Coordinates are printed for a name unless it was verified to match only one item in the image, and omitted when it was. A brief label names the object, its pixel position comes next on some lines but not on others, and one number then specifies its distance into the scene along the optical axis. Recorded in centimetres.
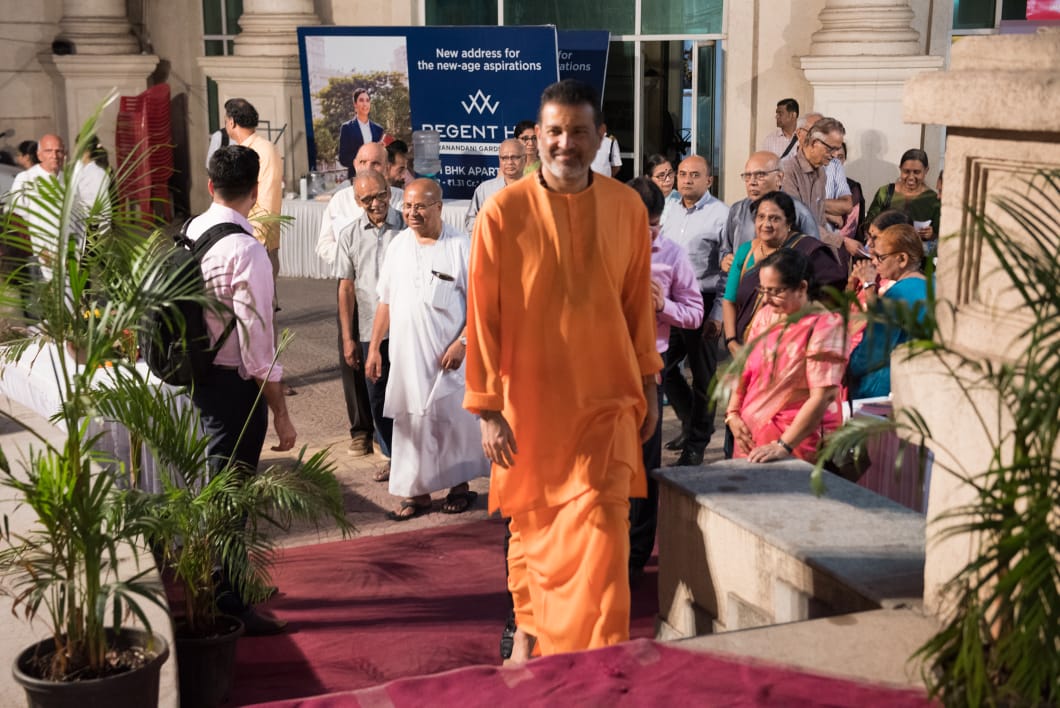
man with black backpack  497
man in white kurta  649
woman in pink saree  506
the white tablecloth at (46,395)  588
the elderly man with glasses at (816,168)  952
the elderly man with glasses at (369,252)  730
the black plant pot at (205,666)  441
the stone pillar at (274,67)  1516
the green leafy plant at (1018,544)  256
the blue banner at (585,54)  1400
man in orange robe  431
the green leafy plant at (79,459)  358
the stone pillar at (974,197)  306
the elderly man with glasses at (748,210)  723
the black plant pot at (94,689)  349
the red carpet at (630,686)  323
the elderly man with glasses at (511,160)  905
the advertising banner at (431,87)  1351
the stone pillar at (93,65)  1666
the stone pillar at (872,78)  1327
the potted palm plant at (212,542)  436
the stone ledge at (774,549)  390
